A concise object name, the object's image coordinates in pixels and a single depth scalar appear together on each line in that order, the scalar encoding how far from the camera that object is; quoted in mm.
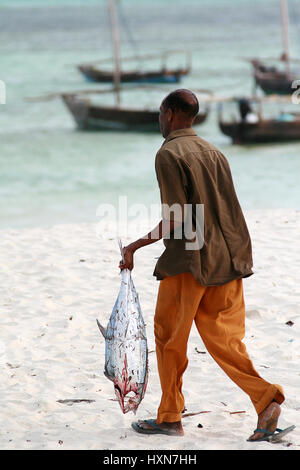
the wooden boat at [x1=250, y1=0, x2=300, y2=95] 35688
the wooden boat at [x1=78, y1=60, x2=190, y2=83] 43000
